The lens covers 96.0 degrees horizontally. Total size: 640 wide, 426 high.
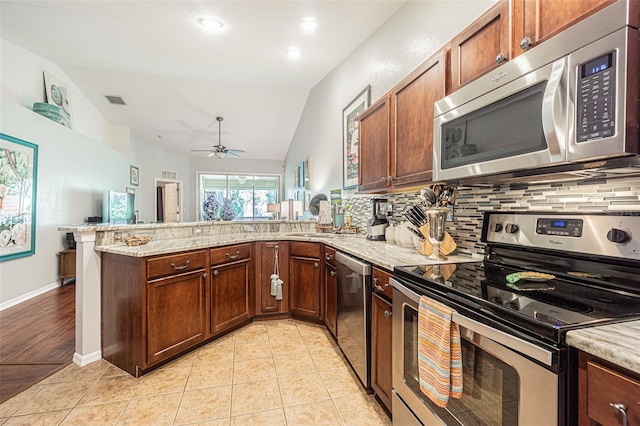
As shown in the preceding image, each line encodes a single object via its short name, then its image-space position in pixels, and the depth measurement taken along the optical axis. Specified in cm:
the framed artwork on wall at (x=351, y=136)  322
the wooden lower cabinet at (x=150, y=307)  199
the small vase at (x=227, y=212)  482
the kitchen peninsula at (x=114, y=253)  195
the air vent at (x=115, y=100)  570
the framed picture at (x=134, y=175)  689
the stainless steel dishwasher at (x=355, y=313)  177
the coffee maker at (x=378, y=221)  262
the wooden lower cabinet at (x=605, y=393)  56
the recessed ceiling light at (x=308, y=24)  297
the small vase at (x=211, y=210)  432
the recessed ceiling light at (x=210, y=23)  306
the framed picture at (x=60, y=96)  460
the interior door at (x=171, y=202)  772
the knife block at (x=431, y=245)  173
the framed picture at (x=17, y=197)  354
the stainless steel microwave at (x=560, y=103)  80
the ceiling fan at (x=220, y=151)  601
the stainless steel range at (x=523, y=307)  71
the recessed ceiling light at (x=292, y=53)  368
